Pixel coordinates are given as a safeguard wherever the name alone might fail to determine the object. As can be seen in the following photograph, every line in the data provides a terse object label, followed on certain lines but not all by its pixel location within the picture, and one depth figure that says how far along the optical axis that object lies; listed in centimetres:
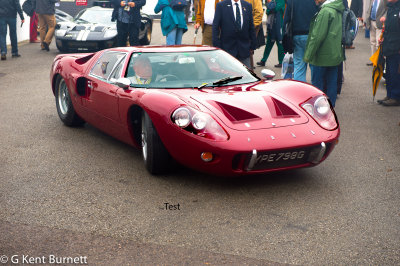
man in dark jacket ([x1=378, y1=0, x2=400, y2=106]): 812
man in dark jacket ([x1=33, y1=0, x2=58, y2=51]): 1520
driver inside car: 535
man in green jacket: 724
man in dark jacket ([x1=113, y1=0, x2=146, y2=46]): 1172
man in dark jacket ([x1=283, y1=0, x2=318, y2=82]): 822
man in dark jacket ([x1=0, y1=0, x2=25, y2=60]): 1308
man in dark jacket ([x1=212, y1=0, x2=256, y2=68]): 820
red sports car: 430
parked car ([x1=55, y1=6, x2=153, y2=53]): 1404
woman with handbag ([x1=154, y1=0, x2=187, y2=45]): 1056
